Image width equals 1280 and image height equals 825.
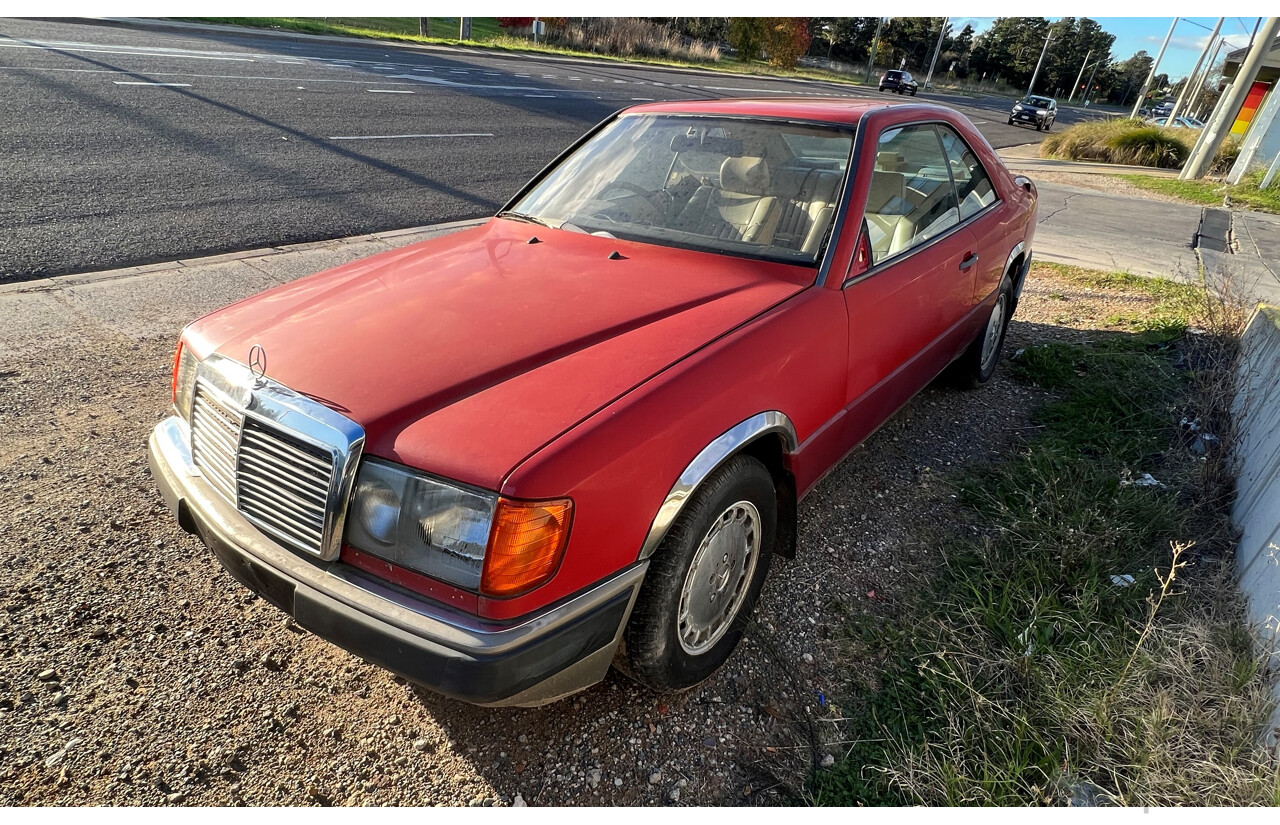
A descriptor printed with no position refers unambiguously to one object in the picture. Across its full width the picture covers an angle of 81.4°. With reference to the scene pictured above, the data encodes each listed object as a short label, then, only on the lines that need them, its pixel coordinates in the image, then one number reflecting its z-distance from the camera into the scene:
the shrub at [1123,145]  17.06
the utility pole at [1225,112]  13.55
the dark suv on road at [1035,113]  30.56
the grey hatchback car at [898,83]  39.62
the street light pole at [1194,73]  45.16
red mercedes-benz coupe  1.69
